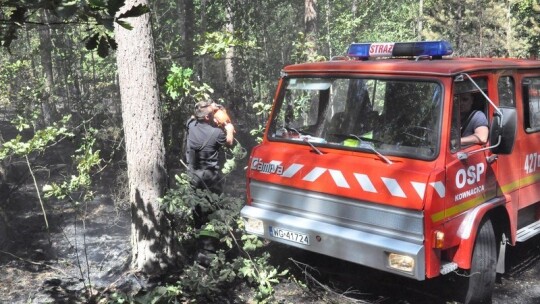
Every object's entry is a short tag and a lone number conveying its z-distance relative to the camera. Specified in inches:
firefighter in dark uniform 237.8
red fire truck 156.4
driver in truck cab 173.1
